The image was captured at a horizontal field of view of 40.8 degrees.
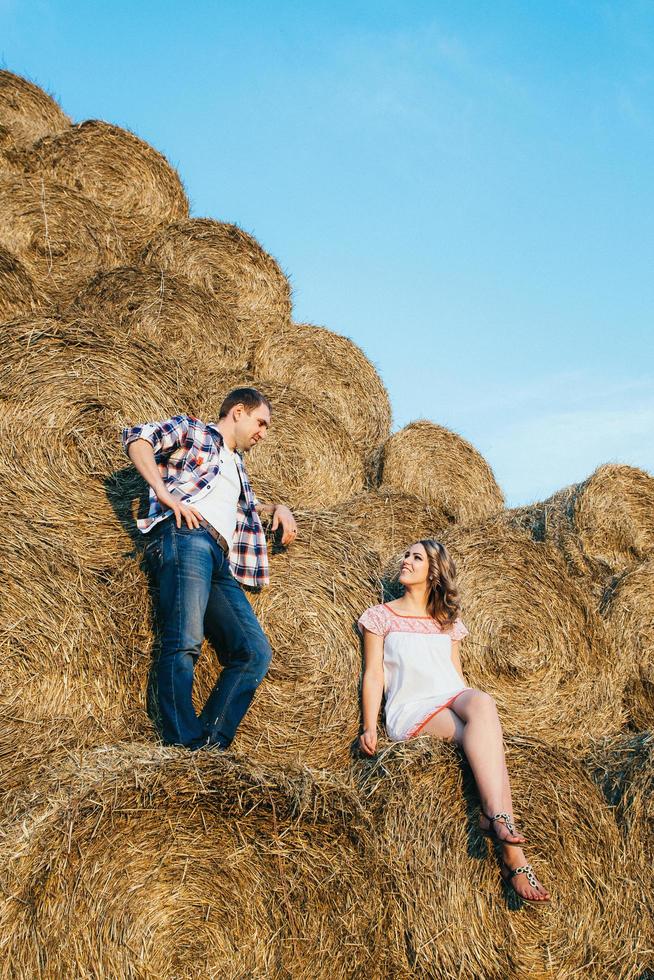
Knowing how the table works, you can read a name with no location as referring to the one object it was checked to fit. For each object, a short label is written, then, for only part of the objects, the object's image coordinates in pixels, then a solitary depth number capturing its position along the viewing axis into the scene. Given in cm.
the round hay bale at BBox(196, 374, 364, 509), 603
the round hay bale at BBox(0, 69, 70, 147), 841
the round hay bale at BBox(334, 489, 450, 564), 575
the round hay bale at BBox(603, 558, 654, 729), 503
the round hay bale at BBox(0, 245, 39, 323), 563
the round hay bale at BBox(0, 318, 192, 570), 398
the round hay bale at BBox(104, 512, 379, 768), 365
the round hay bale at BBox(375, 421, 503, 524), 692
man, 342
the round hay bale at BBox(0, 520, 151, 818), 340
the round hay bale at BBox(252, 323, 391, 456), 721
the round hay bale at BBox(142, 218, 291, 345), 718
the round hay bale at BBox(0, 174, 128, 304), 645
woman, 319
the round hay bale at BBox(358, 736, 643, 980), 309
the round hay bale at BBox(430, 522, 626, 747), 457
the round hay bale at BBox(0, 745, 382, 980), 255
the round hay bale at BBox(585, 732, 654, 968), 344
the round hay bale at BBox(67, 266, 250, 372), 624
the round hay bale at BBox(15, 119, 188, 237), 738
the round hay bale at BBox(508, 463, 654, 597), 570
